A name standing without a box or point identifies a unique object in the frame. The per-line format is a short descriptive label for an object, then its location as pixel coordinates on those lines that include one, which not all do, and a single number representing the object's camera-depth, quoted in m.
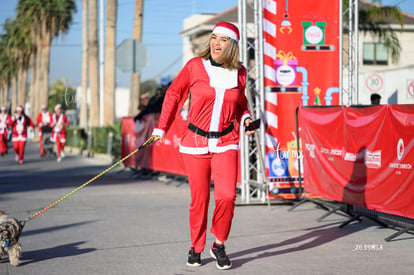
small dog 6.21
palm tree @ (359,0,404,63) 26.56
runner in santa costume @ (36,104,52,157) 26.85
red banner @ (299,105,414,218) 7.64
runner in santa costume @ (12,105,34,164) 24.47
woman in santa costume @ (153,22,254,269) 6.31
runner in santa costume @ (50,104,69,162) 25.89
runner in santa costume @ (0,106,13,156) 27.47
